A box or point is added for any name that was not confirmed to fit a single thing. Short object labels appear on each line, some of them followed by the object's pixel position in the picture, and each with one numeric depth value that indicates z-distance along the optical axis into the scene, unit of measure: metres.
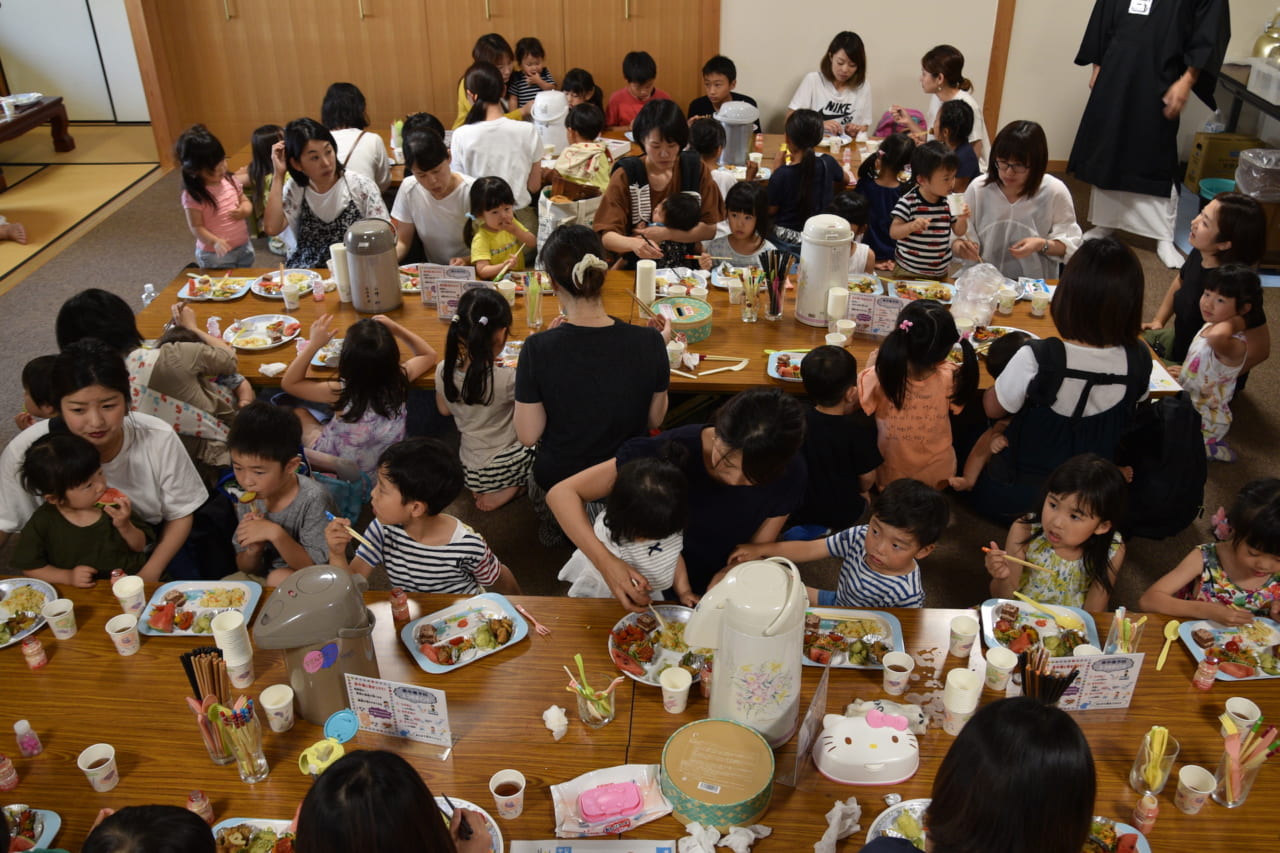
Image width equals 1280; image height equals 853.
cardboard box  6.50
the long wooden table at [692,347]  3.40
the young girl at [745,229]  3.90
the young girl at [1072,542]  2.44
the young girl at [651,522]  2.22
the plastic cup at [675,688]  1.98
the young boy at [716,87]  6.09
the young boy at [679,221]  4.10
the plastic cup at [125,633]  2.13
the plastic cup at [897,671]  2.04
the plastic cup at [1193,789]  1.79
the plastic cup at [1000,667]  2.04
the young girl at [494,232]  4.02
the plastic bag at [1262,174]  5.74
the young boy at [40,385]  2.76
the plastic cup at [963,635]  2.13
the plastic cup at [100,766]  1.83
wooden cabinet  7.03
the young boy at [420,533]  2.36
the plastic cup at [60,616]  2.17
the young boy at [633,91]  6.18
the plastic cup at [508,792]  1.78
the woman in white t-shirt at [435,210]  4.24
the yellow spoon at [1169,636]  2.12
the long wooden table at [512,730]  1.81
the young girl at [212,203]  4.40
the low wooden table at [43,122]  6.77
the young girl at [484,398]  3.18
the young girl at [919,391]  3.12
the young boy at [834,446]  3.03
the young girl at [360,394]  3.16
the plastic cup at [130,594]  2.24
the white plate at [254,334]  3.53
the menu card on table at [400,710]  1.85
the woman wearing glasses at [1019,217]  4.08
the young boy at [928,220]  4.02
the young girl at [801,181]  4.52
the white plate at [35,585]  2.23
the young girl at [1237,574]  2.31
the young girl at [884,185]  4.53
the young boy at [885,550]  2.37
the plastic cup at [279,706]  1.92
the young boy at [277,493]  2.64
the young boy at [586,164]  4.44
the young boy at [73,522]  2.43
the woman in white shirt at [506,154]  4.79
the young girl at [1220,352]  3.66
